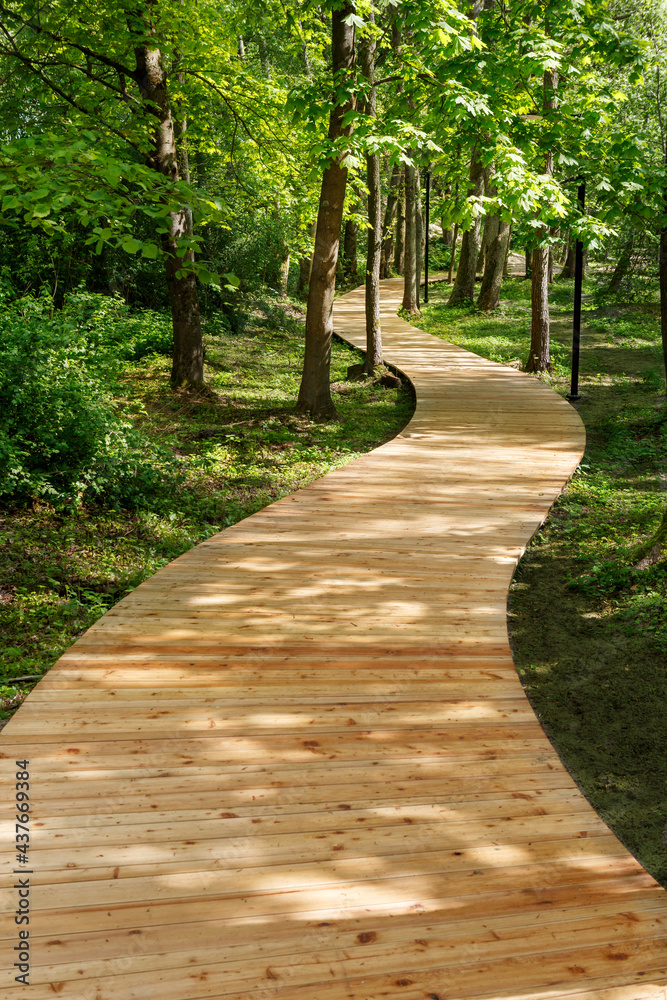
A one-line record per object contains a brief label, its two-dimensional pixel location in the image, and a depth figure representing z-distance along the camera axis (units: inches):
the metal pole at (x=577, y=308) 429.4
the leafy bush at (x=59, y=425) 247.4
